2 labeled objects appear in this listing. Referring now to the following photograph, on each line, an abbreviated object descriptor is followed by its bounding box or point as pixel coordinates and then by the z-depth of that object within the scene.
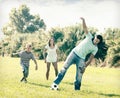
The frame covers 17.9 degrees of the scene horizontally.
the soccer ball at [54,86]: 10.28
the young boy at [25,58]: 11.90
